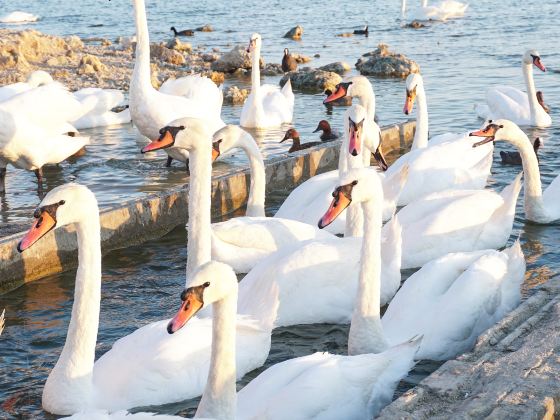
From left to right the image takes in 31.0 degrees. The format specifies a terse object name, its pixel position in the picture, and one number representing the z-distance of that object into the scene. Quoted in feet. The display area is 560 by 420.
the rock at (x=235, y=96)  62.03
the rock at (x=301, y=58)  82.79
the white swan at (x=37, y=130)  36.91
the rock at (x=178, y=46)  94.53
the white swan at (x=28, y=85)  45.06
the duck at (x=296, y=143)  42.60
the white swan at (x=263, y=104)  51.16
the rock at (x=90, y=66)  72.74
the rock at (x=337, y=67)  73.64
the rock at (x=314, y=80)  65.46
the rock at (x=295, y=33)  103.86
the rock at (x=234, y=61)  76.33
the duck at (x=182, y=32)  116.67
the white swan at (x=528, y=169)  32.07
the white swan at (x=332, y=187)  28.43
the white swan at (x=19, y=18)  142.10
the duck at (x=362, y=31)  107.04
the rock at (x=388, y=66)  71.15
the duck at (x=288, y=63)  75.56
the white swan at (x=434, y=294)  20.77
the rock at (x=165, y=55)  83.97
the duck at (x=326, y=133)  45.47
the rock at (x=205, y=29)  120.98
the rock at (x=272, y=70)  76.63
